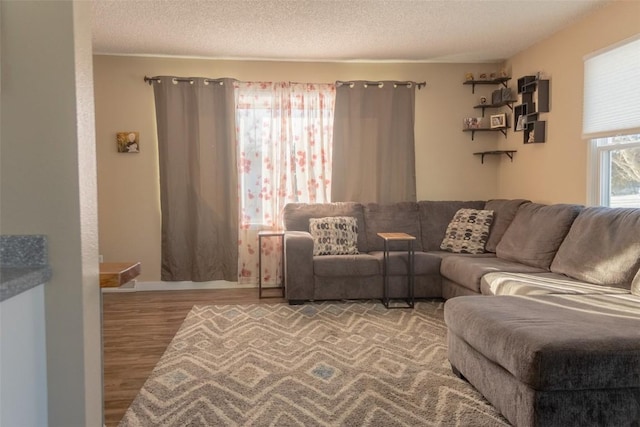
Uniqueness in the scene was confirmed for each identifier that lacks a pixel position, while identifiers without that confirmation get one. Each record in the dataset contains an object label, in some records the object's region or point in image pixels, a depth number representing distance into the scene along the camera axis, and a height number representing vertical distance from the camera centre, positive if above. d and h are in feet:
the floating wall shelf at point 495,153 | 15.59 +1.26
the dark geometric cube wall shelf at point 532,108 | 13.56 +2.54
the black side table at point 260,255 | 14.64 -2.22
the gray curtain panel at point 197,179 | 15.47 +0.41
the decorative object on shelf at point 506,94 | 15.26 +3.23
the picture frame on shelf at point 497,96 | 15.64 +3.26
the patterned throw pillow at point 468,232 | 14.28 -1.46
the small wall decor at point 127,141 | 15.52 +1.76
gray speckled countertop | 3.92 -0.57
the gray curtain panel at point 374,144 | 16.01 +1.63
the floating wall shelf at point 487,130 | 16.21 +2.14
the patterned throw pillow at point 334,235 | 14.34 -1.53
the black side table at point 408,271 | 13.24 -2.49
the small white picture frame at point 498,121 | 15.78 +2.40
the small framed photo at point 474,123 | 16.37 +2.39
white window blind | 10.34 +2.36
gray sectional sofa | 5.85 -2.11
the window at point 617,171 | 10.75 +0.39
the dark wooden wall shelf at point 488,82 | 15.84 +3.87
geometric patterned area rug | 7.03 -3.59
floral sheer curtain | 15.88 +1.24
